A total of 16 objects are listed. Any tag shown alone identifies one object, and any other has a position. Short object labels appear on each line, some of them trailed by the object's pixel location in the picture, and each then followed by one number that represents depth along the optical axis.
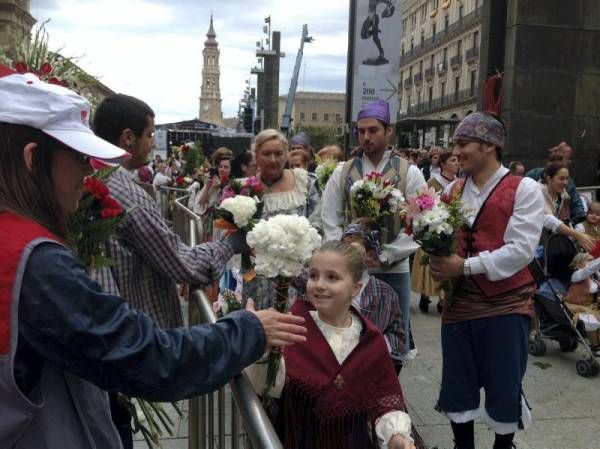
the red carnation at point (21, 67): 2.32
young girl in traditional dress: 2.54
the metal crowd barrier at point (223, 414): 1.47
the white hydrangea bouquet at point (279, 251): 2.32
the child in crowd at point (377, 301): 3.49
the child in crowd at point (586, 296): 5.59
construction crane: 30.95
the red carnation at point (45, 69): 2.55
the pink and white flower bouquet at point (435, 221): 3.25
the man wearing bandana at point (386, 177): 4.06
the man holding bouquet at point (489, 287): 3.37
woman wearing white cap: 1.26
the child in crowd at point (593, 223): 6.33
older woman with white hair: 4.38
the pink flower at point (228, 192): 4.34
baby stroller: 5.79
